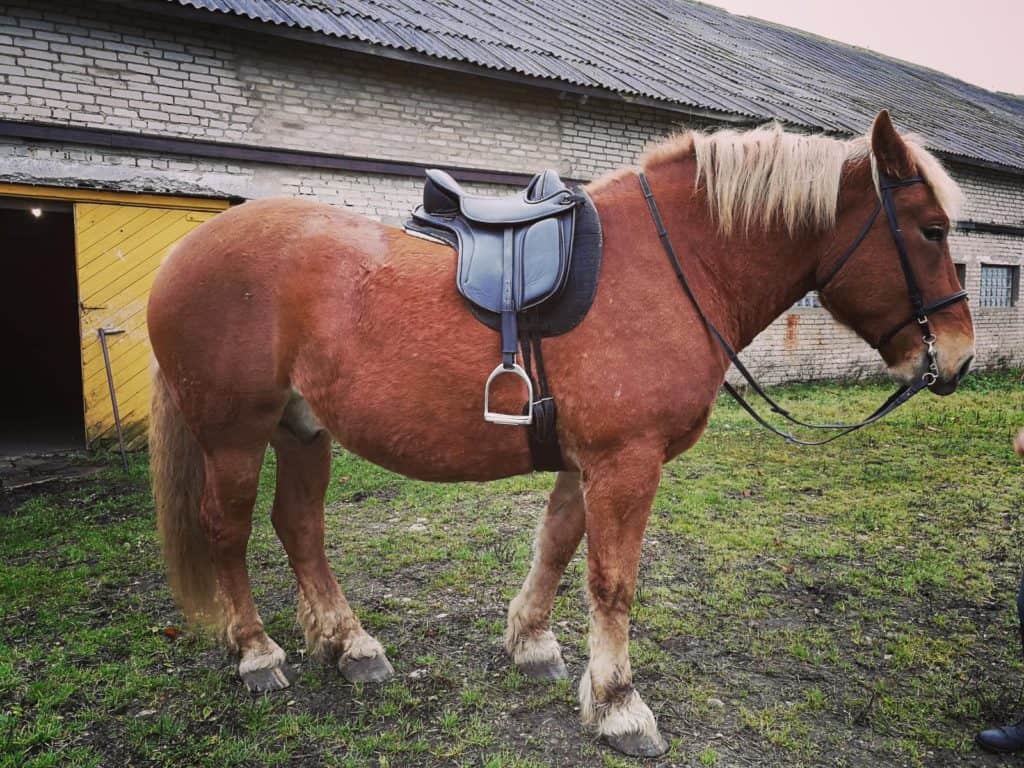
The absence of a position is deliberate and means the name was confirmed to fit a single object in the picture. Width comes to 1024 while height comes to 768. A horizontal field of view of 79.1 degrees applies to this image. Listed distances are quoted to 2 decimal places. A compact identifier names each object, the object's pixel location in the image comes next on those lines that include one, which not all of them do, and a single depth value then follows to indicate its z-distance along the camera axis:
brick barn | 6.20
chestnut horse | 2.20
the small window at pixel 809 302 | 11.35
